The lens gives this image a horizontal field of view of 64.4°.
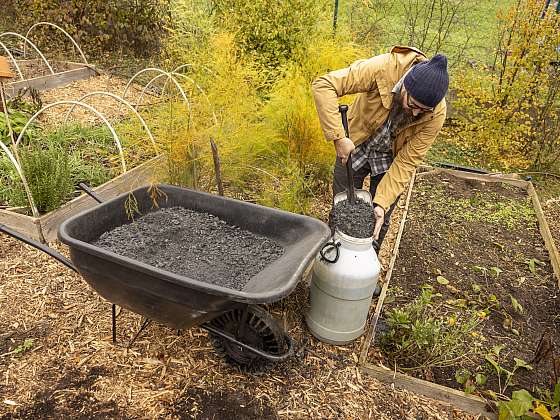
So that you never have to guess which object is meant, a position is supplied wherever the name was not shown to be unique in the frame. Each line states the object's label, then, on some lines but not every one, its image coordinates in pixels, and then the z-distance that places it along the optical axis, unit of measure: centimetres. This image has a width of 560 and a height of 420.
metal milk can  223
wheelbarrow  164
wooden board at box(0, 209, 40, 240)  286
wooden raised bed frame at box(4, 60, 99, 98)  494
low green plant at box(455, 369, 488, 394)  221
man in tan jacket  204
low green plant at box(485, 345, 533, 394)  231
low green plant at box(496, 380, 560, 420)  198
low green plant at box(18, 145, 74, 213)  293
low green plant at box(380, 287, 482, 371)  237
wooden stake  242
